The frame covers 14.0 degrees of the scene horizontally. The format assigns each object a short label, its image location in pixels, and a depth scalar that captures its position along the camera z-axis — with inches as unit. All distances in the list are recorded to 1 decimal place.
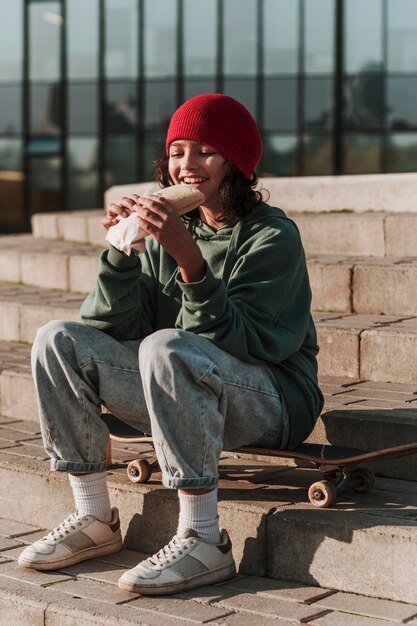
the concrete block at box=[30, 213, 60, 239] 577.6
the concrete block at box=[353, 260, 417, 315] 332.4
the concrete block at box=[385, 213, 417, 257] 381.3
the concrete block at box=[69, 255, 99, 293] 431.6
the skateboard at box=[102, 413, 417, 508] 214.5
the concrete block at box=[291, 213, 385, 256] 389.5
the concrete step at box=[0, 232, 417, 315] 333.8
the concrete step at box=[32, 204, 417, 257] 382.7
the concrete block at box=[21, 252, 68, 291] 453.9
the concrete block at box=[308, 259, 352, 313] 346.8
